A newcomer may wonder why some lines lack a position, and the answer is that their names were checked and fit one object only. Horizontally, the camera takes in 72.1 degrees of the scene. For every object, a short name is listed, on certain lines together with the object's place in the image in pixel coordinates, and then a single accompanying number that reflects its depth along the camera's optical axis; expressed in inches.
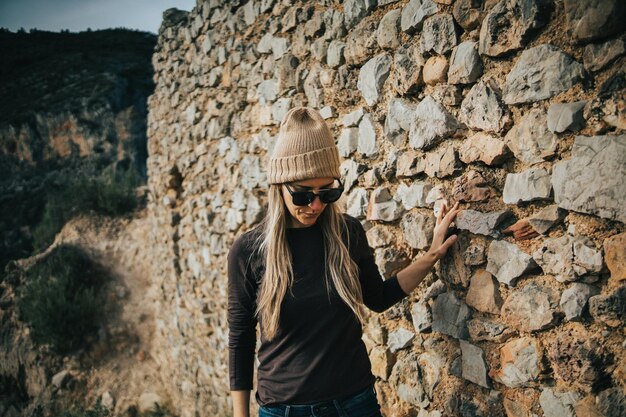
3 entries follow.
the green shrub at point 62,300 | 231.6
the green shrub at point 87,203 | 310.0
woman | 63.9
